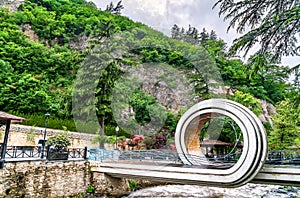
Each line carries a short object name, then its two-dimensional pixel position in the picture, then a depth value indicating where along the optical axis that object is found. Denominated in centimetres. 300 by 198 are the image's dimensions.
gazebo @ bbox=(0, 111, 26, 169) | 751
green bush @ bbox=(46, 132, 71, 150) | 1005
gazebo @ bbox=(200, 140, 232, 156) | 1715
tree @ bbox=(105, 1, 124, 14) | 5161
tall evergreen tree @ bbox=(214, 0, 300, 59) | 544
